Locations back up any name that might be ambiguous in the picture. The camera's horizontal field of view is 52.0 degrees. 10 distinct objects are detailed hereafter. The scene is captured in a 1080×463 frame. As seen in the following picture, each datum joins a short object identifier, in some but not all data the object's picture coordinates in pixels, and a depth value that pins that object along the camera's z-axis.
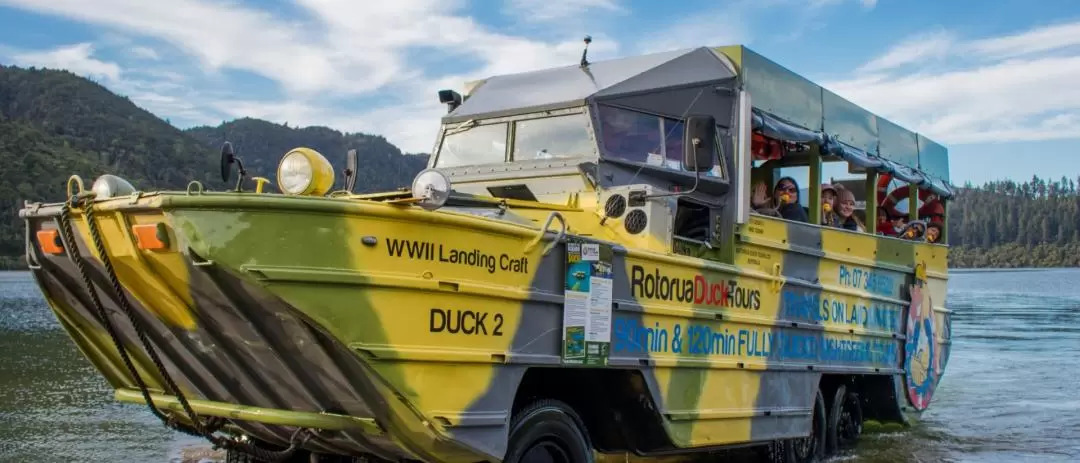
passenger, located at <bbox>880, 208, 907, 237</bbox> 10.30
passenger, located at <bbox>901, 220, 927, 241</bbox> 10.02
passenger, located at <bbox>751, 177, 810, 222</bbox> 8.12
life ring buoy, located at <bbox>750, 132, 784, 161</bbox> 8.88
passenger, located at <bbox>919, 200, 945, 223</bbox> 11.13
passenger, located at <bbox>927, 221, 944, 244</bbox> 10.77
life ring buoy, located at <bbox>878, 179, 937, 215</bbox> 10.66
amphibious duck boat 4.18
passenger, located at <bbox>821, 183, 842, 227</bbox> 8.79
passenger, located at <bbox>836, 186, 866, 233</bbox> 9.00
